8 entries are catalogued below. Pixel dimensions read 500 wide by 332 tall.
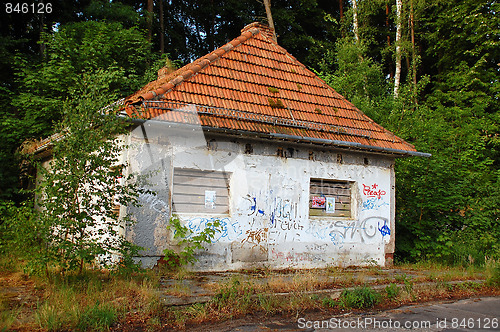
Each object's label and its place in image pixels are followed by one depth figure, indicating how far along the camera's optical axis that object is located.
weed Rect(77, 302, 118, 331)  4.68
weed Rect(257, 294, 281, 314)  5.82
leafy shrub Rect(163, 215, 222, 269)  7.51
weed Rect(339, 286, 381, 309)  6.49
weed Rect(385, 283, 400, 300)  7.05
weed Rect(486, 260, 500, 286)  8.62
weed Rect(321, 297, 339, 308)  6.37
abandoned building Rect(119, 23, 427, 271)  7.86
